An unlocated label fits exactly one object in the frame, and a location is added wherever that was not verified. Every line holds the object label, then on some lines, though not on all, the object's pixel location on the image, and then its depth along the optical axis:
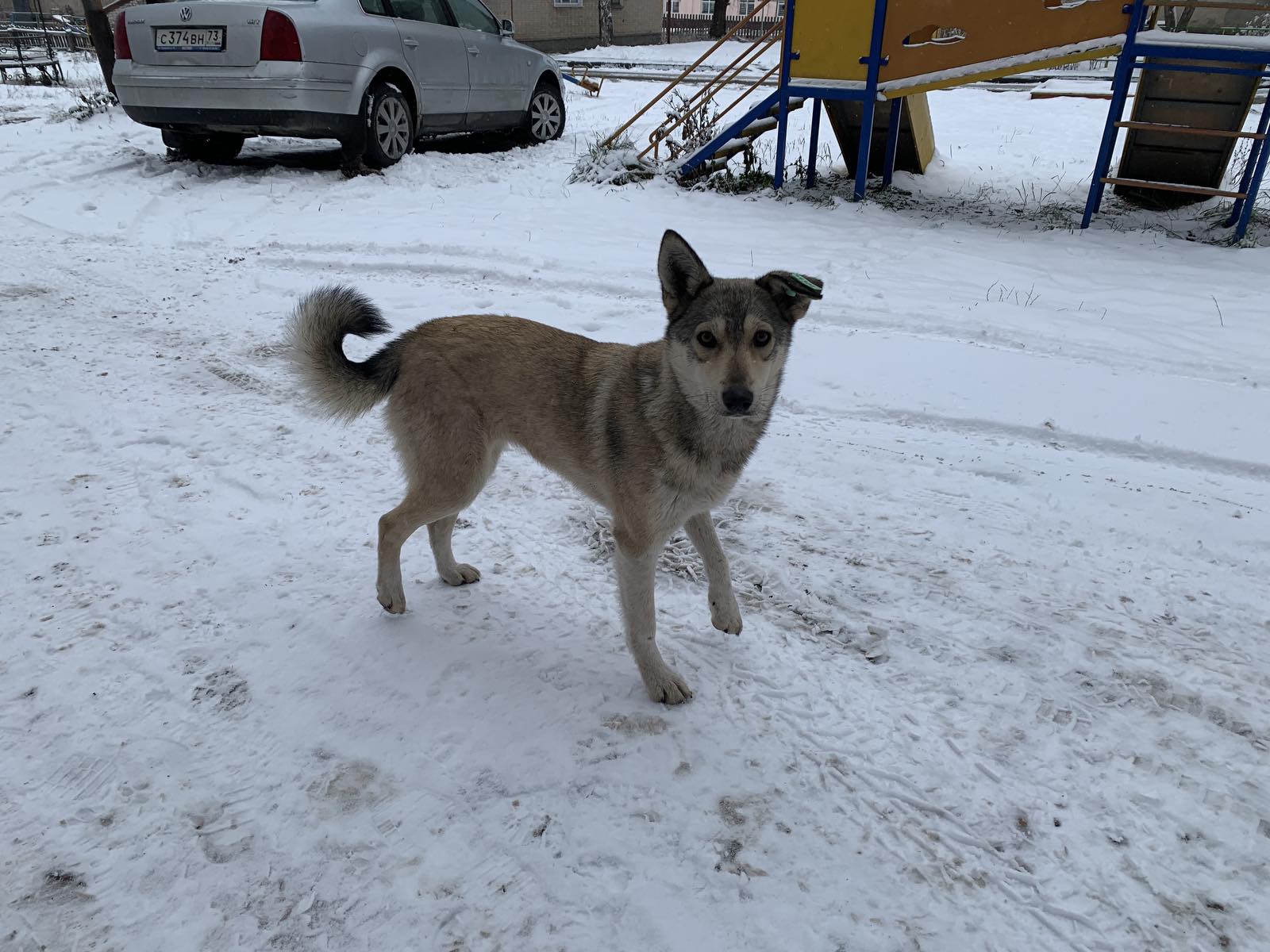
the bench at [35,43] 17.58
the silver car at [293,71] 7.87
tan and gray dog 2.52
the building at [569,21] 26.88
